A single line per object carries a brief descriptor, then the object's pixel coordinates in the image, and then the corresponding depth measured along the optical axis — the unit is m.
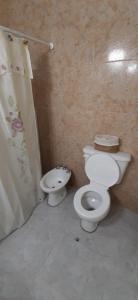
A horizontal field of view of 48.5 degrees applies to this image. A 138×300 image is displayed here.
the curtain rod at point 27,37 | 1.07
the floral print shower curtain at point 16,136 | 1.20
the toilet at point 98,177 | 1.42
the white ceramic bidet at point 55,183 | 1.68
